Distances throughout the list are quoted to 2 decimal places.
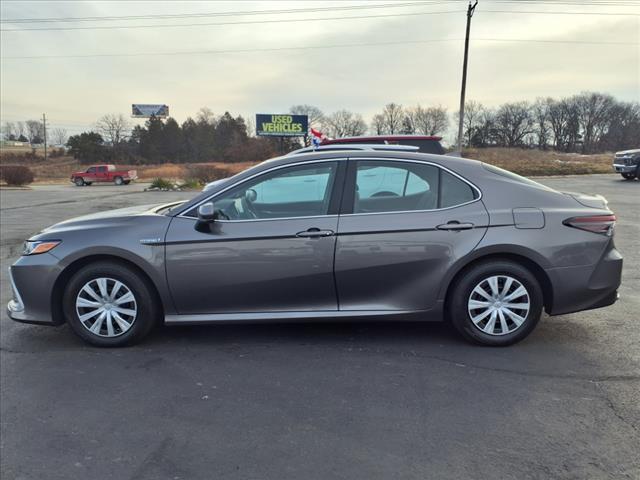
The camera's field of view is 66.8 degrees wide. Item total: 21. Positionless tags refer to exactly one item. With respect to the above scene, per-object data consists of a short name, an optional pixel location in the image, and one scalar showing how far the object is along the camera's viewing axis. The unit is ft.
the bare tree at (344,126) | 301.02
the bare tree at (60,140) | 385.50
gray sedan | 12.79
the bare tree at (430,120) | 323.37
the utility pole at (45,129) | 305.41
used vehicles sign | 156.25
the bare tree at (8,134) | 414.10
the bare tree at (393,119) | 316.62
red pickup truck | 140.78
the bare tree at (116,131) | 308.50
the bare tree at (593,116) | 283.59
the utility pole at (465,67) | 104.45
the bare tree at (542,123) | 308.60
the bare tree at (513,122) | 303.68
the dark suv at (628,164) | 80.74
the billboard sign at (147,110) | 300.20
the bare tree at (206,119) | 302.12
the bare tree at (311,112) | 302.66
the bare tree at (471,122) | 289.47
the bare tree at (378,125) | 309.42
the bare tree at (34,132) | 386.32
